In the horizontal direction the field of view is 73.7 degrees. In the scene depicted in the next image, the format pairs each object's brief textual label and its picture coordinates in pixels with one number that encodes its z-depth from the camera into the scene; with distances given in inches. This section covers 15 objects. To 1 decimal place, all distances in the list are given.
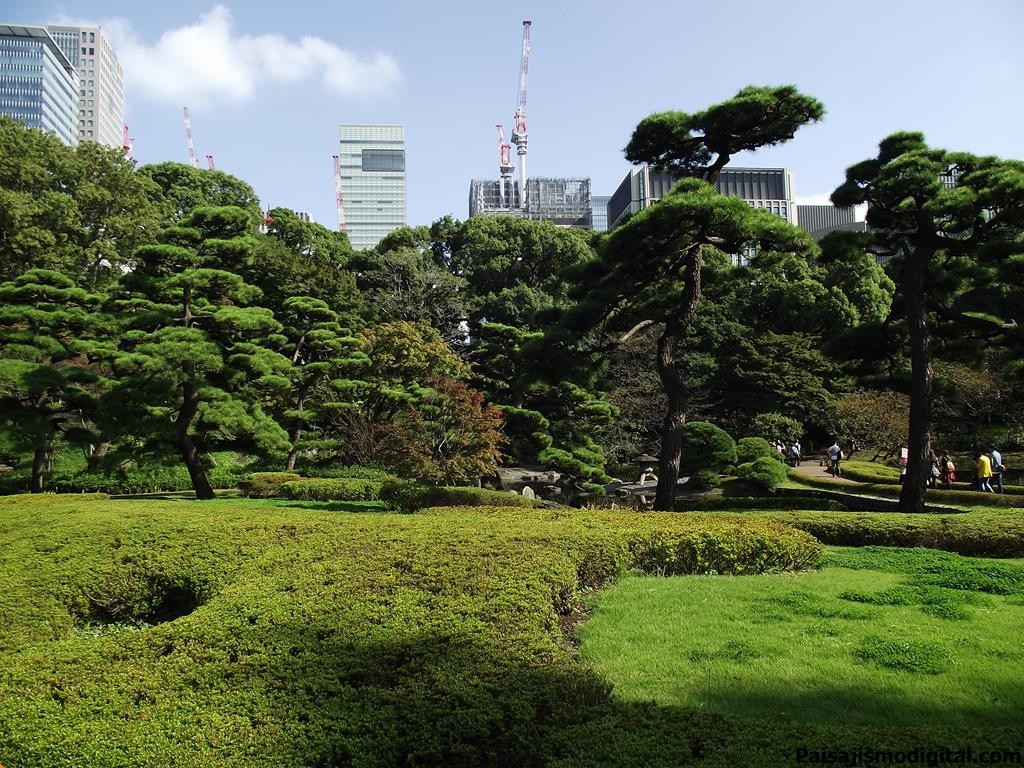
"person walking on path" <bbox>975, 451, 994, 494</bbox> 518.5
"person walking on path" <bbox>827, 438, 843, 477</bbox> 743.1
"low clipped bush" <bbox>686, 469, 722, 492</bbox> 640.4
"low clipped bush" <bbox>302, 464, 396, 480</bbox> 706.4
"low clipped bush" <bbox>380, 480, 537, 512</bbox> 445.7
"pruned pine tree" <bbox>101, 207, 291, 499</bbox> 499.8
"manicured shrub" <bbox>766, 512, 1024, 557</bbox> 283.4
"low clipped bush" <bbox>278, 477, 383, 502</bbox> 591.5
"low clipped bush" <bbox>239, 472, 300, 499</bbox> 628.7
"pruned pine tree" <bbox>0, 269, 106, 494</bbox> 537.0
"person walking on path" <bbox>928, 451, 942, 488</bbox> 552.6
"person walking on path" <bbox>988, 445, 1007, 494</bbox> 545.7
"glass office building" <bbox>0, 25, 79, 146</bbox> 3193.9
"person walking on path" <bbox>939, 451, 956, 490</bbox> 591.2
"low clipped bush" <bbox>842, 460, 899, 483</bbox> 692.1
